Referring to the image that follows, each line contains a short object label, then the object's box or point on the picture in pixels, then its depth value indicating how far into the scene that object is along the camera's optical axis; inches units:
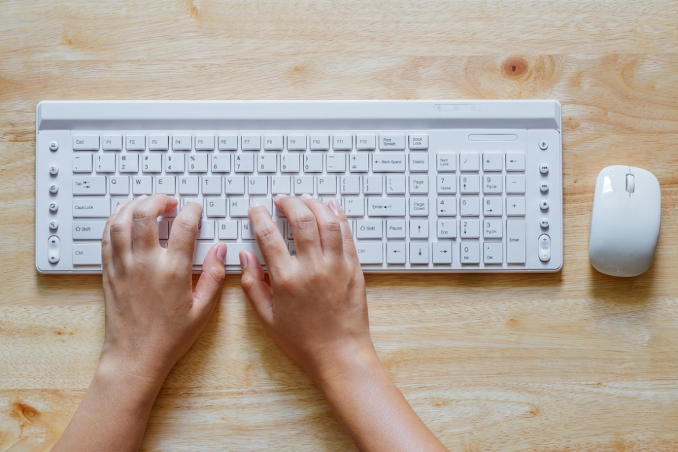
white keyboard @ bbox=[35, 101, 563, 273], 26.6
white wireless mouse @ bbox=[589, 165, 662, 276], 25.8
